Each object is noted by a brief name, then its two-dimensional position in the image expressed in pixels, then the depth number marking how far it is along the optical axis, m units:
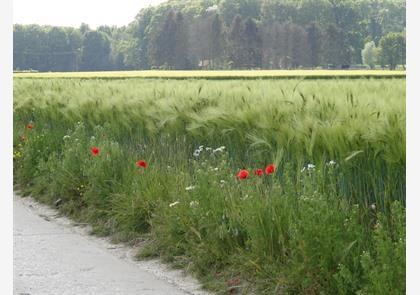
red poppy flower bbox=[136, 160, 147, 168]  12.22
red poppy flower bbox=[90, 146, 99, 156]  13.72
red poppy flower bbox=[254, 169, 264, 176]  9.60
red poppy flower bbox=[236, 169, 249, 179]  9.31
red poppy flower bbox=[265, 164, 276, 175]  8.97
